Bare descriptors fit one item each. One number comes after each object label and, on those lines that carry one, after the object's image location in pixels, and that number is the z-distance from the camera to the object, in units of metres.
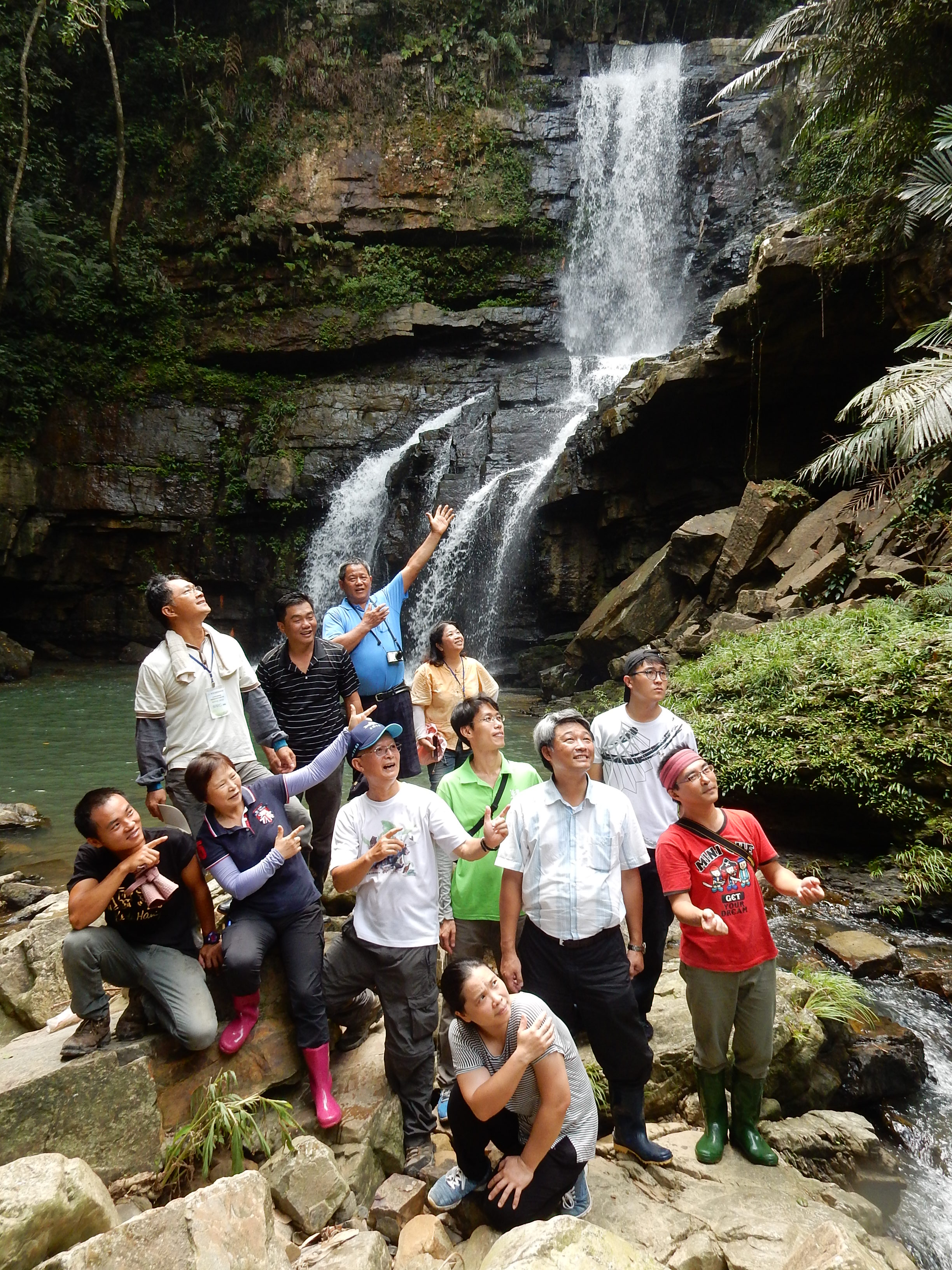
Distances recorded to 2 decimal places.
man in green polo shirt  3.43
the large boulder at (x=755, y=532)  10.49
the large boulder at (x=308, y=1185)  2.79
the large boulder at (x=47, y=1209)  2.16
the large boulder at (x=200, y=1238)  2.09
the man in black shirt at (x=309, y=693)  4.28
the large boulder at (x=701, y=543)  11.00
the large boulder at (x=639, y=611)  11.53
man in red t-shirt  3.07
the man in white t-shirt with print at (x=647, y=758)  3.52
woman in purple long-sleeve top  3.17
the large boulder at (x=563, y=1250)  2.11
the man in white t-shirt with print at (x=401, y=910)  3.18
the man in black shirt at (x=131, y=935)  3.01
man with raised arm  4.62
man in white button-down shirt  3.02
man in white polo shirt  3.83
